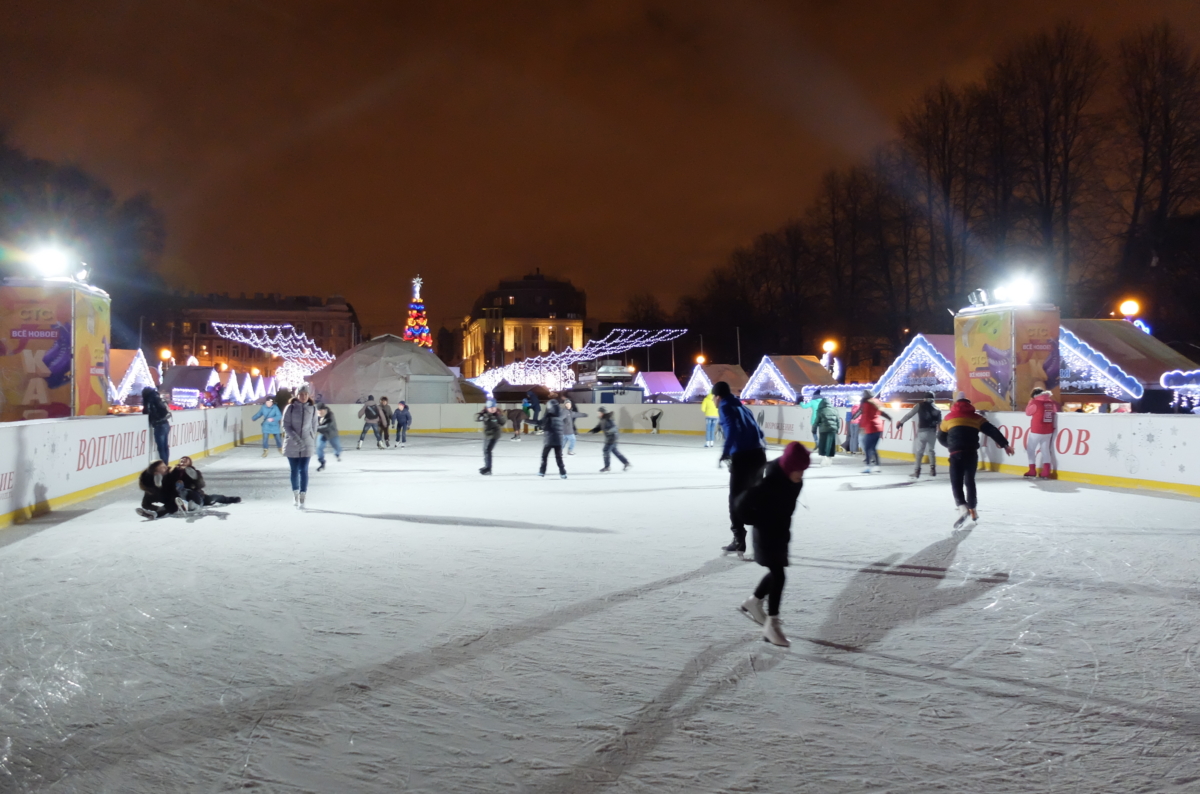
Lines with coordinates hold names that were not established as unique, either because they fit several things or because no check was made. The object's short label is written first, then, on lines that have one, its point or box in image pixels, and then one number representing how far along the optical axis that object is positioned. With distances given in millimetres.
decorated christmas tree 52656
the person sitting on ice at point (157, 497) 10023
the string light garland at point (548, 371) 47900
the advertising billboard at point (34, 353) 13953
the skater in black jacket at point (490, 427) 15398
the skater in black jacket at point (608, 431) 15930
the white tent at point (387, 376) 42844
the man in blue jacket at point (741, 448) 7641
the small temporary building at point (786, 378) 29703
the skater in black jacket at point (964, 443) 9297
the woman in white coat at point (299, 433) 10531
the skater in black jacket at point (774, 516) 4938
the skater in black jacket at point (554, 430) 14406
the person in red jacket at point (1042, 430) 14109
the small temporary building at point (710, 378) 38281
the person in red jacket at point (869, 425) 15859
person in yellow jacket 22062
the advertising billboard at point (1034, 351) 16328
